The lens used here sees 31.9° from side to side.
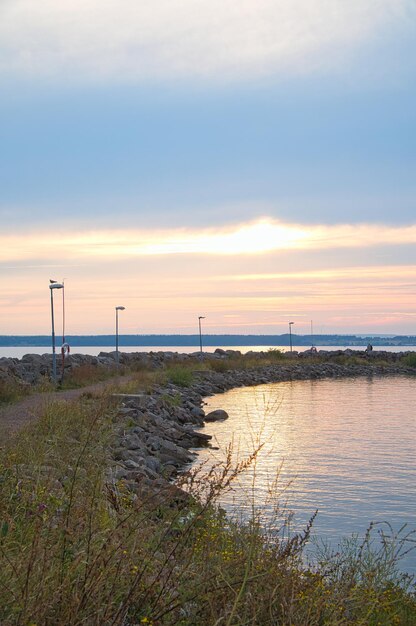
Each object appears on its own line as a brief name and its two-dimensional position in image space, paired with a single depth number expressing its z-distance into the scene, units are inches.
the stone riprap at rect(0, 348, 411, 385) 1314.5
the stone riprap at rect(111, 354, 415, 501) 566.0
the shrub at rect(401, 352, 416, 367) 2898.6
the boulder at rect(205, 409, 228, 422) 1055.2
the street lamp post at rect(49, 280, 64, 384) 1082.1
